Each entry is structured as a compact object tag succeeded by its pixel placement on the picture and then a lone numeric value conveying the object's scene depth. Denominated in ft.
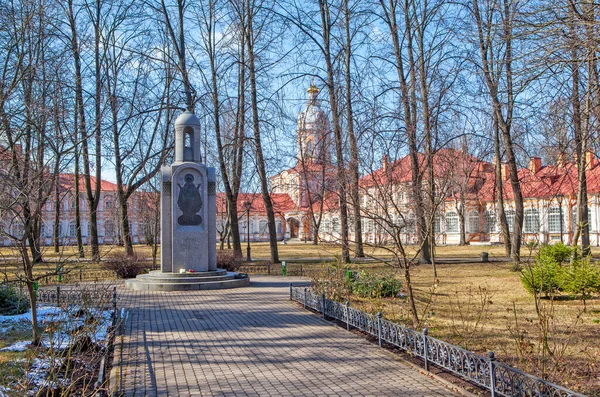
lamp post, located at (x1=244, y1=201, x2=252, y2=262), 85.07
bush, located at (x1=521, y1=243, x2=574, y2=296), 38.60
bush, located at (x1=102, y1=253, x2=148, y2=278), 65.26
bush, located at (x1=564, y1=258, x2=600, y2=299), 37.22
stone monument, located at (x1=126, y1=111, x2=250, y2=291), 55.52
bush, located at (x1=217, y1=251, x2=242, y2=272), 67.41
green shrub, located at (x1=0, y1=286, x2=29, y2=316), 38.86
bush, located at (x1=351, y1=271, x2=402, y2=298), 42.37
